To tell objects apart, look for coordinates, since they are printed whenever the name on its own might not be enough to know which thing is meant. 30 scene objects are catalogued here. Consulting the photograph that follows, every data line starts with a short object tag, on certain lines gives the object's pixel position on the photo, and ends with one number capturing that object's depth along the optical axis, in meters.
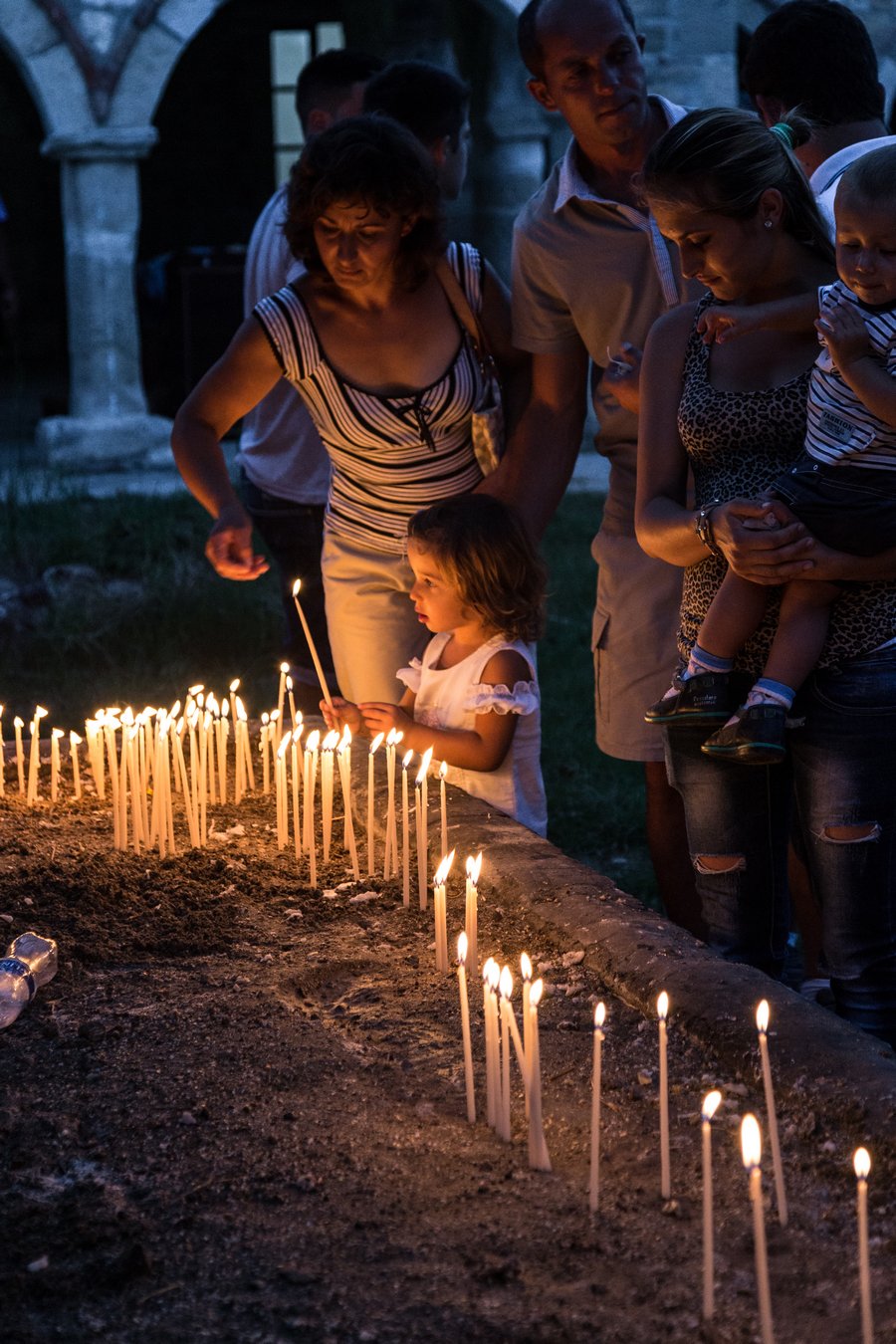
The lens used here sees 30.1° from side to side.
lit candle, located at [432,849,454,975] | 2.88
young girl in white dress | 3.73
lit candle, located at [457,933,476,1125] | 2.43
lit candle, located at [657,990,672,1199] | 2.18
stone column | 11.46
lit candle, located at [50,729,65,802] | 4.10
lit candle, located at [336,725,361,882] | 3.46
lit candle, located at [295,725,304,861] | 3.58
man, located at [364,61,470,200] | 4.46
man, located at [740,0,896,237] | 3.60
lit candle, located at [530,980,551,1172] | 2.29
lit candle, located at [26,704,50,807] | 3.94
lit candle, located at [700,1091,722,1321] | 1.93
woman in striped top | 3.77
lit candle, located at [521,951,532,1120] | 2.24
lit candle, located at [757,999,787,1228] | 2.16
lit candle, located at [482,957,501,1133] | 2.39
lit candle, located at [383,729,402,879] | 3.44
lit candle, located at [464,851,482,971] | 2.71
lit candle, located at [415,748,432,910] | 3.31
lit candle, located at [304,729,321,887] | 3.51
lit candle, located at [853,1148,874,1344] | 1.80
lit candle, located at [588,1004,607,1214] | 2.18
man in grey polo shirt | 3.58
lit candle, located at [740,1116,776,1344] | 1.80
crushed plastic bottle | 2.90
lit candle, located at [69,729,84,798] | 3.89
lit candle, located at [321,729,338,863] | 3.54
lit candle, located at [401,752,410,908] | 3.32
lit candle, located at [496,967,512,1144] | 2.40
